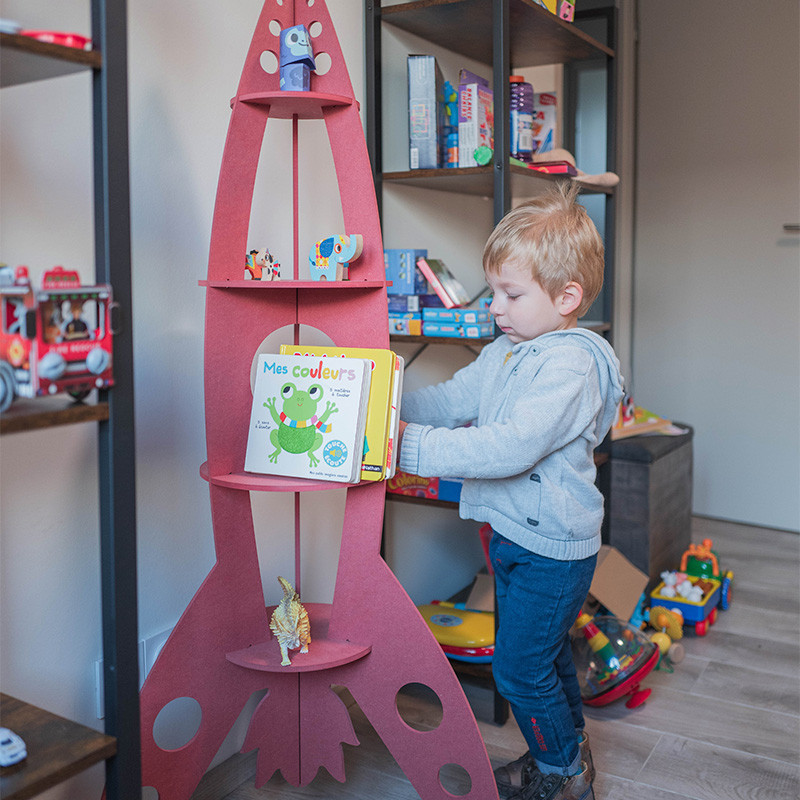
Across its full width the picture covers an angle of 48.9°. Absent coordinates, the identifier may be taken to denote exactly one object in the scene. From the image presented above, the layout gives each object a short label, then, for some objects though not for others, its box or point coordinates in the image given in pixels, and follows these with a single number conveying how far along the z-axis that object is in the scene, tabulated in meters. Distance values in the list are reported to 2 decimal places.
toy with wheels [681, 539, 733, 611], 2.55
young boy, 1.38
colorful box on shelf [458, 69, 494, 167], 1.89
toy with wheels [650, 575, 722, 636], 2.37
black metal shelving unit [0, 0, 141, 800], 0.97
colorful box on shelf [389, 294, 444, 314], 1.94
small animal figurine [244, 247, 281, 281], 1.45
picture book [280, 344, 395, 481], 1.36
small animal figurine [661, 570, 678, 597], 2.44
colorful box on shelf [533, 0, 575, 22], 2.03
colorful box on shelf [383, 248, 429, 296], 1.95
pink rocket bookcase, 1.39
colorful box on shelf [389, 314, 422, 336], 1.93
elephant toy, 1.39
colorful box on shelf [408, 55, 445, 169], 1.90
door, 3.22
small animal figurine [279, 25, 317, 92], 1.37
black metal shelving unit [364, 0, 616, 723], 1.79
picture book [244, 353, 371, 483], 1.35
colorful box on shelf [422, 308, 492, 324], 1.84
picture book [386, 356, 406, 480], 1.37
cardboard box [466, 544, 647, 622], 2.18
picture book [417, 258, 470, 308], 1.92
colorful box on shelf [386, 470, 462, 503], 1.95
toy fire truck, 0.91
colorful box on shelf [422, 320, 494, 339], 1.84
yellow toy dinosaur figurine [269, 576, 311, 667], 1.44
